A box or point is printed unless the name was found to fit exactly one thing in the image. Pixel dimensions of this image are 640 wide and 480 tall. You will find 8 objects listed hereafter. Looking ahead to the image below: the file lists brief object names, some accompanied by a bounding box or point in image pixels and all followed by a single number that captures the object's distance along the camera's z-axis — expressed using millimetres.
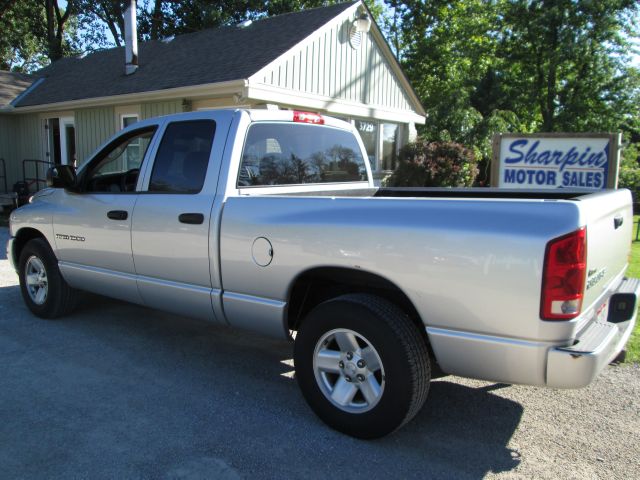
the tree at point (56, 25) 28484
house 11312
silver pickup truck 2574
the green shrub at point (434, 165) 13055
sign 6477
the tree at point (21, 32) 29719
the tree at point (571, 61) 21797
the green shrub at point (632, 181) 17078
